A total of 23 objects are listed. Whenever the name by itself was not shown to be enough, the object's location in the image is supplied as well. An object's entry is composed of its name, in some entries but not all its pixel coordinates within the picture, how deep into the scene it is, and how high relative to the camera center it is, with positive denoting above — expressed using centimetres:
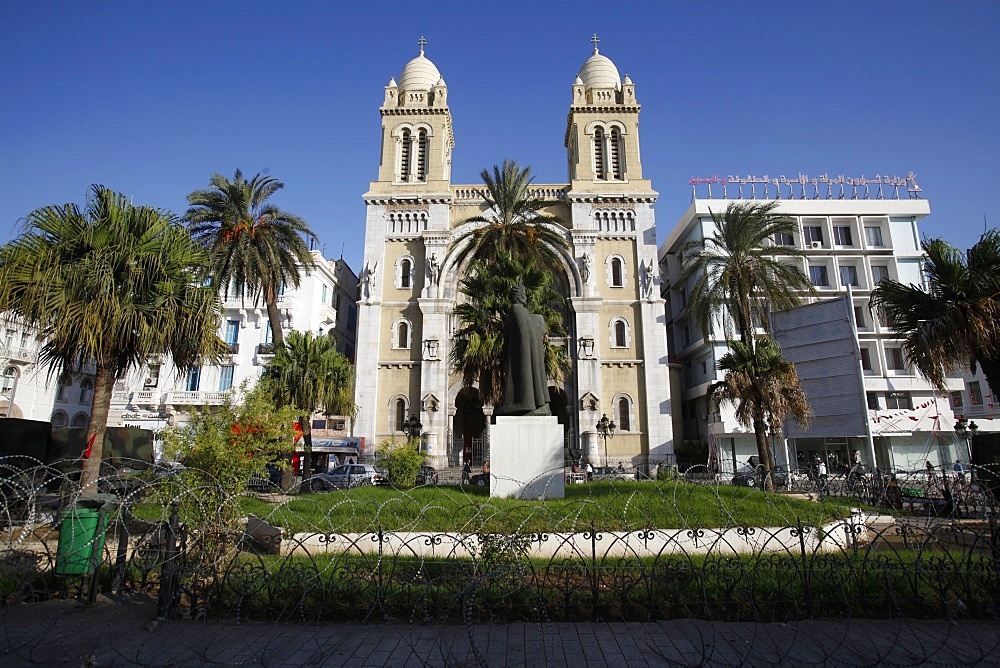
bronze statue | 1175 +149
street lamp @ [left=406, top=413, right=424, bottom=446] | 2523 +37
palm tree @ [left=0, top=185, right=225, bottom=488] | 1112 +316
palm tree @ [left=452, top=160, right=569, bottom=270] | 2333 +907
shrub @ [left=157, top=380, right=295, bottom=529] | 718 -26
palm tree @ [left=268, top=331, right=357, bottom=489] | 2341 +269
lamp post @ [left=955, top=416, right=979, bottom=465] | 1936 +6
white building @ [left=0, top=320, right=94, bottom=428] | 3194 +288
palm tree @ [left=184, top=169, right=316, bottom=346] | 2223 +850
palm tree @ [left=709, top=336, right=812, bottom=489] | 1942 +153
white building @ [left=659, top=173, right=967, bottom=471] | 3172 +778
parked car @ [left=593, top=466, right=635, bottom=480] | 2936 -225
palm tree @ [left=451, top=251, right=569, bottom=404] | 2022 +456
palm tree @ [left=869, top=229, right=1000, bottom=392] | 1262 +289
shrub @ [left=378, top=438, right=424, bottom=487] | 1623 -88
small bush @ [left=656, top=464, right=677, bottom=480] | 2648 -206
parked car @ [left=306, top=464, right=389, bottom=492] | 2169 -177
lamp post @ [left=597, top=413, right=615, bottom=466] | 3194 +28
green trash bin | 639 -124
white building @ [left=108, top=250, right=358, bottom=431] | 3356 +425
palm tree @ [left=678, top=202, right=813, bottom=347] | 2214 +656
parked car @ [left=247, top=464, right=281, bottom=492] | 1682 -189
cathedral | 3341 +945
